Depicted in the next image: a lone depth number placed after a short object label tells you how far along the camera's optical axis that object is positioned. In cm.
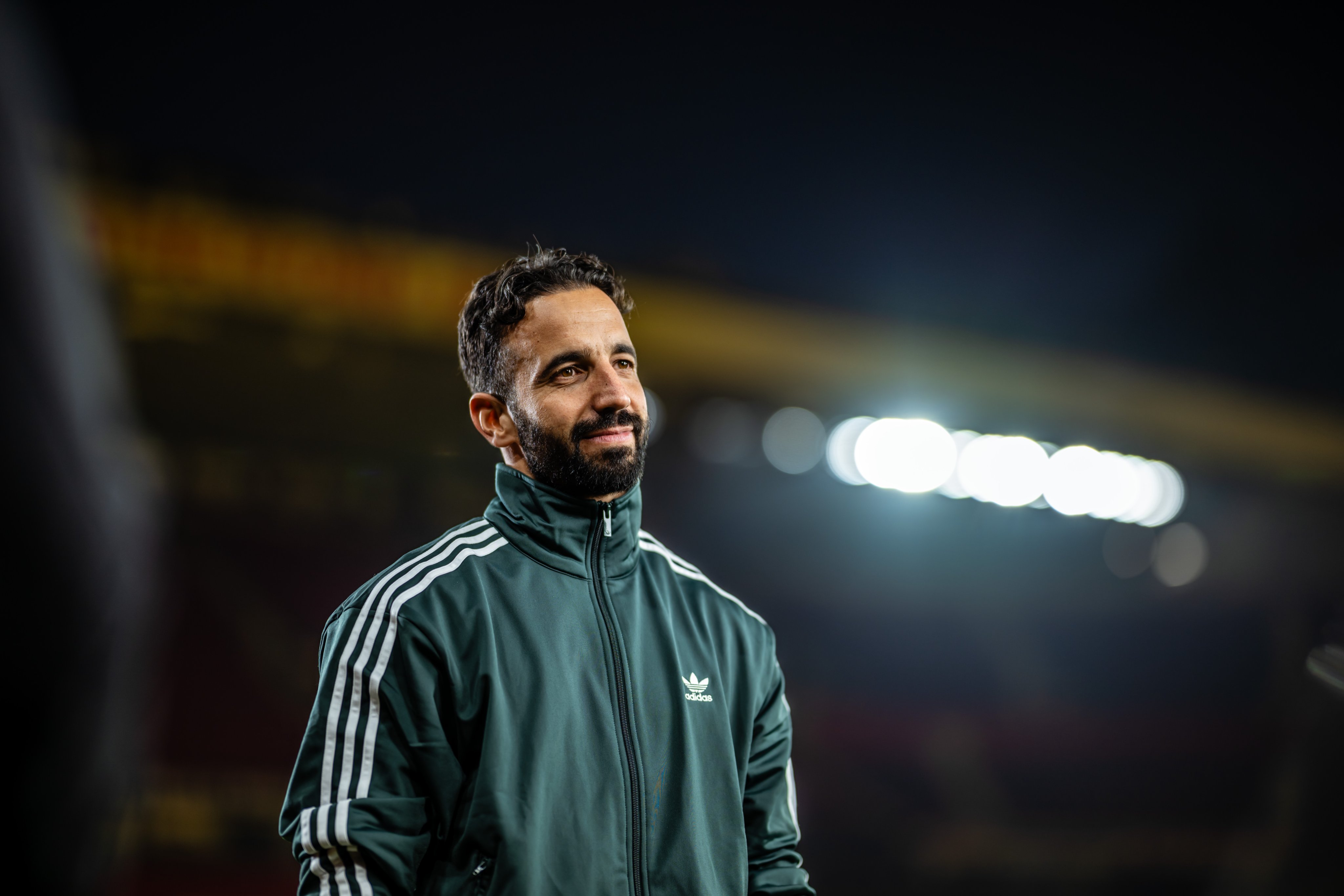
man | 385
